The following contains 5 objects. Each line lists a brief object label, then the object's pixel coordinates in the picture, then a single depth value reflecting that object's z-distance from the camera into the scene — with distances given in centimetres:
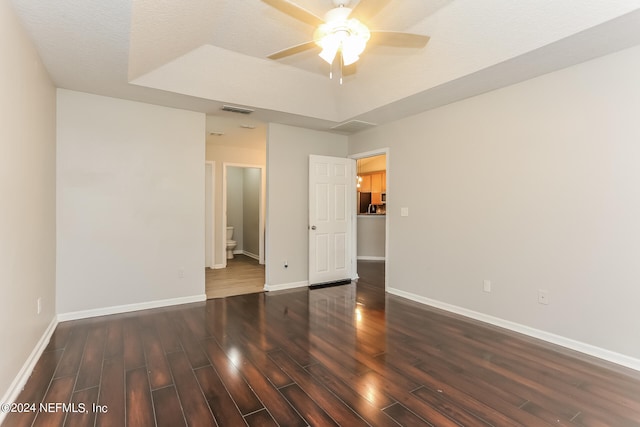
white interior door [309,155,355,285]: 501
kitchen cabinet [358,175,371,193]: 1021
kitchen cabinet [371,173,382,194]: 984
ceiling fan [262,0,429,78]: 190
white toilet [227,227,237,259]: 728
